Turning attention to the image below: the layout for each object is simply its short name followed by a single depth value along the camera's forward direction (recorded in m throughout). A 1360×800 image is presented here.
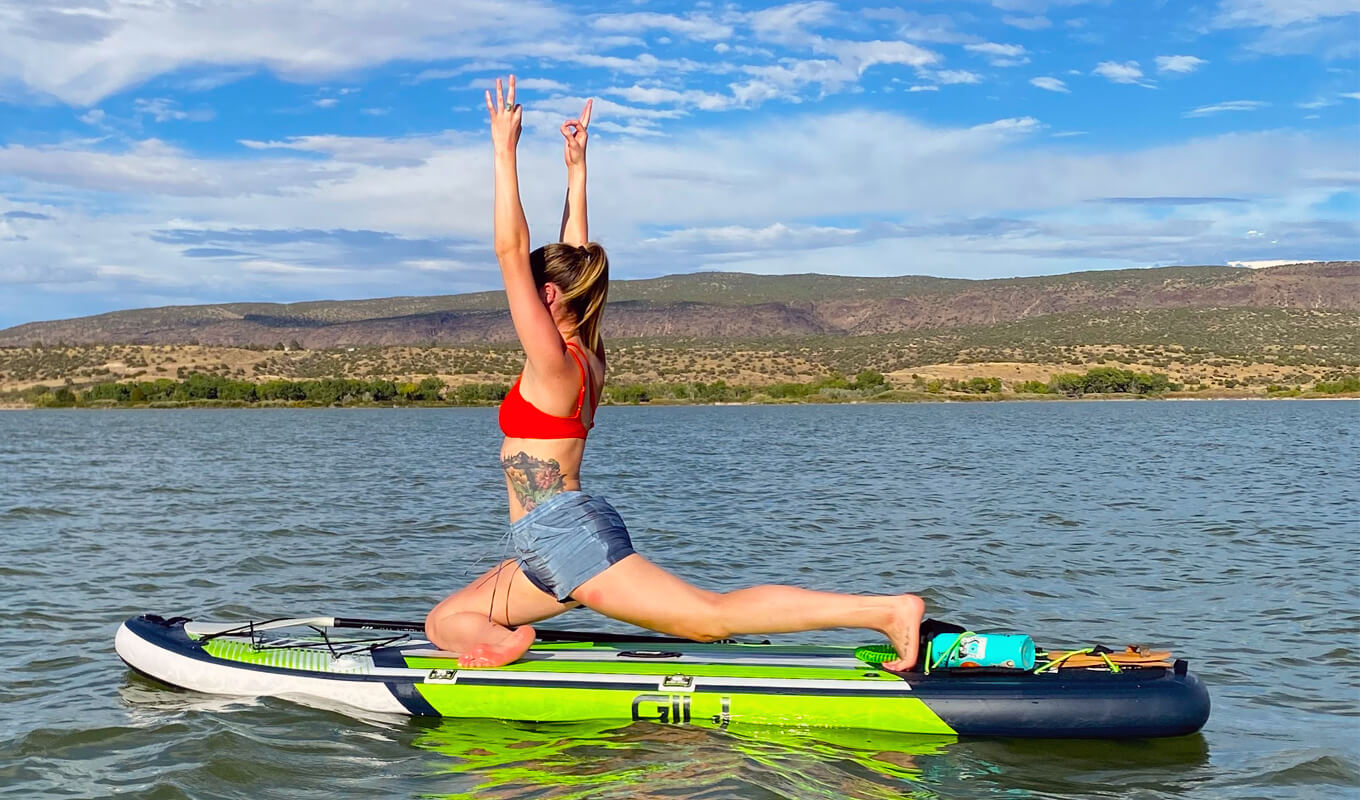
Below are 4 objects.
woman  6.08
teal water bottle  7.00
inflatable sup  6.73
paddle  7.98
